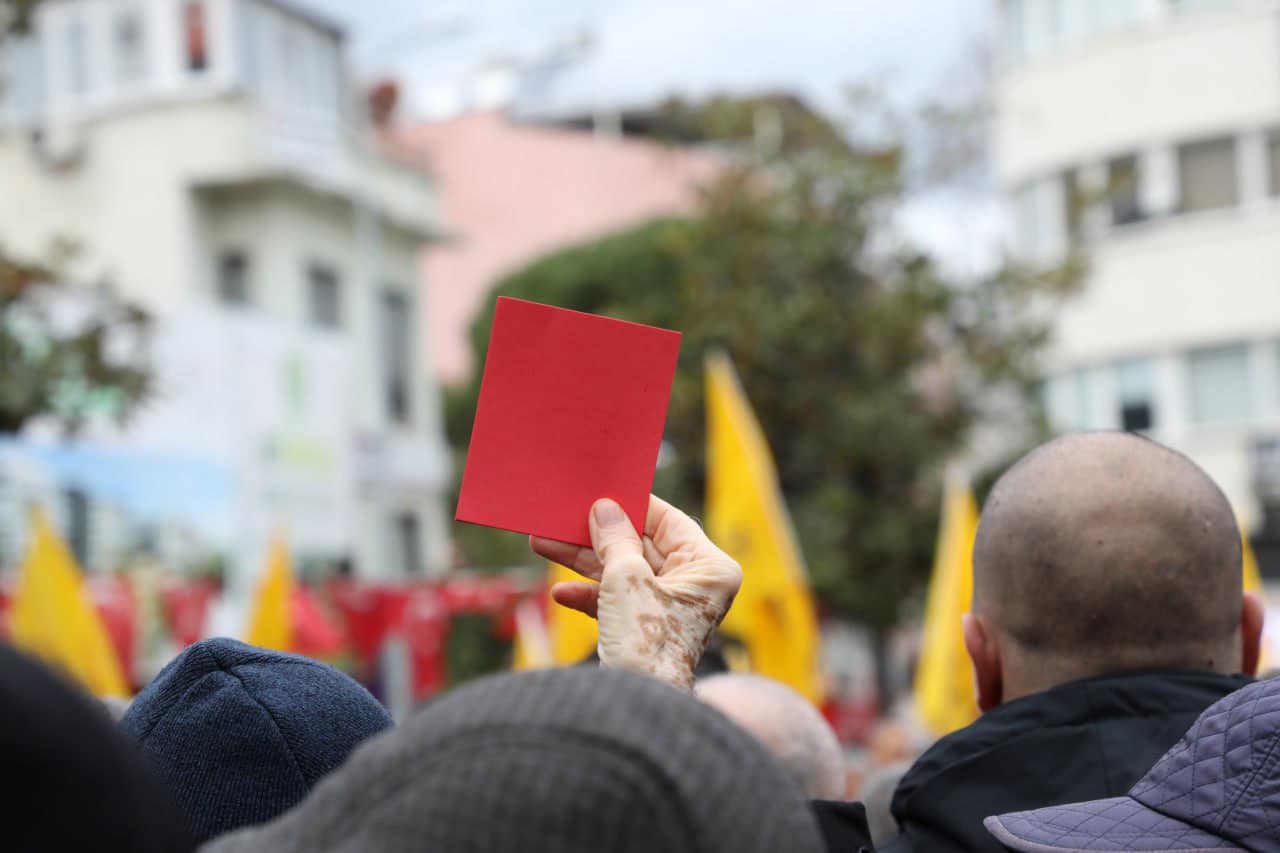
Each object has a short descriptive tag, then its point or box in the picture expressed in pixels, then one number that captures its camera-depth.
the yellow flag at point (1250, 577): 7.07
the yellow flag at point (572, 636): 7.36
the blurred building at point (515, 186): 38.59
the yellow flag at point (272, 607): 8.23
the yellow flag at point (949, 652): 7.94
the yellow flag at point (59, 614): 7.19
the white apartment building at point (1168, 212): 19.97
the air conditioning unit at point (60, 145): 23.47
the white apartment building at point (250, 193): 23.09
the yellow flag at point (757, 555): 7.63
